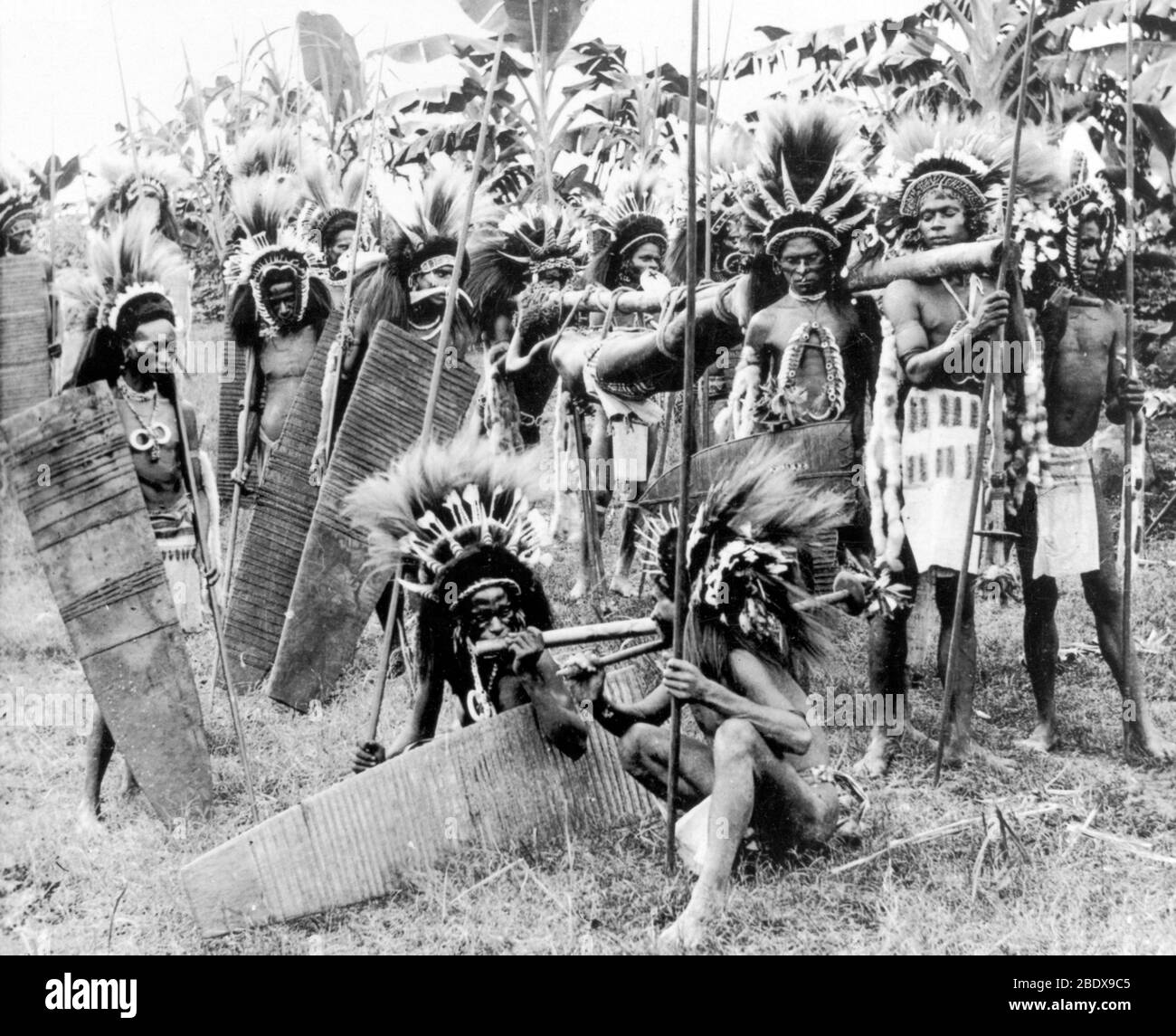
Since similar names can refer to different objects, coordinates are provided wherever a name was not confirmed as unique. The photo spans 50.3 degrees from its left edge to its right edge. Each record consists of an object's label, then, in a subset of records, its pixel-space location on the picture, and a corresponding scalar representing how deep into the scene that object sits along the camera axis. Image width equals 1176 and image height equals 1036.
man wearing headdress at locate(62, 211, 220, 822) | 4.38
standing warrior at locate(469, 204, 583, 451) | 4.82
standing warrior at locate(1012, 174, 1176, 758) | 4.30
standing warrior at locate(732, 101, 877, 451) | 4.34
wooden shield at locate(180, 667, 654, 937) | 3.77
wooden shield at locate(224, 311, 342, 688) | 4.59
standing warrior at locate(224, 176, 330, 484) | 4.74
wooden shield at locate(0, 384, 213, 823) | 4.19
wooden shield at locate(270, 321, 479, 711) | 4.57
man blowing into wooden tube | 4.04
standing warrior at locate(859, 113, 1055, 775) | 4.27
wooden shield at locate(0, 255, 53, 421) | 4.63
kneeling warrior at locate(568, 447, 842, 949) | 3.61
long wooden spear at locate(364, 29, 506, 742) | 4.12
